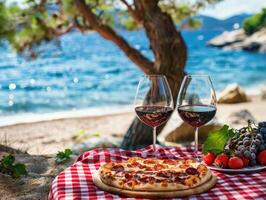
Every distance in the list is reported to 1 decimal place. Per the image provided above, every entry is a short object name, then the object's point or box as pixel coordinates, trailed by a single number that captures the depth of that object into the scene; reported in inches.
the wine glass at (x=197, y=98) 57.0
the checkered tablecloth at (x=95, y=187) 48.6
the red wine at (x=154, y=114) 57.6
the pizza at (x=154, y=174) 47.8
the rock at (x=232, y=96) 406.9
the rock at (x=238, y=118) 271.2
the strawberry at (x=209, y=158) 57.6
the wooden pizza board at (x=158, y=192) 47.3
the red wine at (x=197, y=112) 56.9
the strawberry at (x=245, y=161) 55.9
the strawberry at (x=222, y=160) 55.9
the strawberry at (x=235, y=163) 55.2
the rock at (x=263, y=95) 430.9
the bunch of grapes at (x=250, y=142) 56.4
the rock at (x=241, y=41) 1066.7
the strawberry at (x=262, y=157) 56.4
